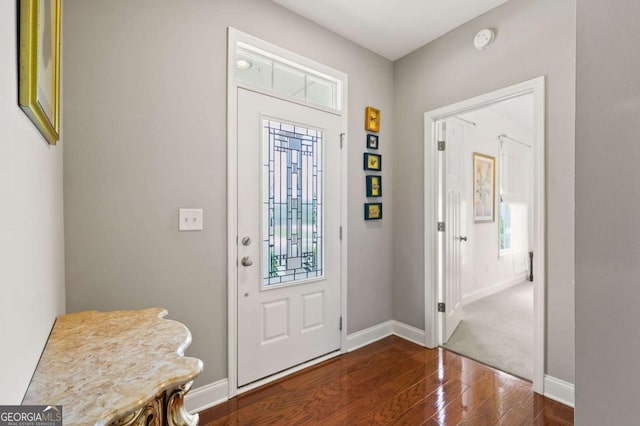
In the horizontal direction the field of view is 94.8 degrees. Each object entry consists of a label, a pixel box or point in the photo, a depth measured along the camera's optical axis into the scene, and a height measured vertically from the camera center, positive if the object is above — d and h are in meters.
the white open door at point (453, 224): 2.77 -0.12
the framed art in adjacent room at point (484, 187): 4.11 +0.36
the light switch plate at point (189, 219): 1.80 -0.05
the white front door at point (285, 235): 2.06 -0.18
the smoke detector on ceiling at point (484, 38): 2.26 +1.35
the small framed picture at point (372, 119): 2.77 +0.88
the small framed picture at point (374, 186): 2.79 +0.25
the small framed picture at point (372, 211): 2.78 +0.01
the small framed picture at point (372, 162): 2.77 +0.48
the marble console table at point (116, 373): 0.73 -0.48
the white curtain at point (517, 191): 4.77 +0.37
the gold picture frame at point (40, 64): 0.69 +0.41
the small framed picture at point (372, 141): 2.79 +0.68
